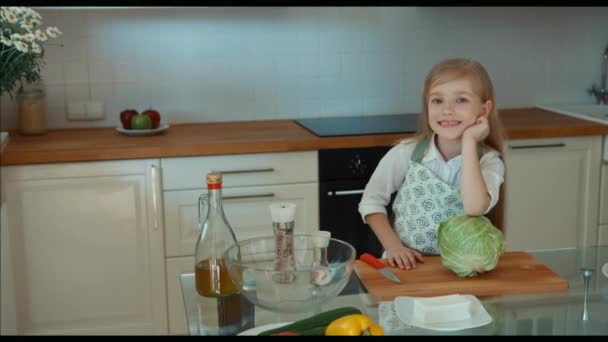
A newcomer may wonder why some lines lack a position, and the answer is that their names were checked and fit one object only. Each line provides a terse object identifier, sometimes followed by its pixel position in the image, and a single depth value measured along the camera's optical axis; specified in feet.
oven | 9.51
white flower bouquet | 8.52
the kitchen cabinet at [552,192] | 10.12
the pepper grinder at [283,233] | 4.43
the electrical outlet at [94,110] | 10.54
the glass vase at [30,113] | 9.93
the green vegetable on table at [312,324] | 3.82
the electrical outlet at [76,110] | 10.51
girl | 5.68
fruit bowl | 9.73
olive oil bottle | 4.45
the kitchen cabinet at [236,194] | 9.27
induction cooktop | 9.76
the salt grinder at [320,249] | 4.62
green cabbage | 4.75
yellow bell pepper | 3.45
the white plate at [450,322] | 4.00
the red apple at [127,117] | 9.93
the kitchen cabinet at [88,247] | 9.01
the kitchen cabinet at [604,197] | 10.32
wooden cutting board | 4.64
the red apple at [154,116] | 9.96
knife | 4.82
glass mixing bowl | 4.06
